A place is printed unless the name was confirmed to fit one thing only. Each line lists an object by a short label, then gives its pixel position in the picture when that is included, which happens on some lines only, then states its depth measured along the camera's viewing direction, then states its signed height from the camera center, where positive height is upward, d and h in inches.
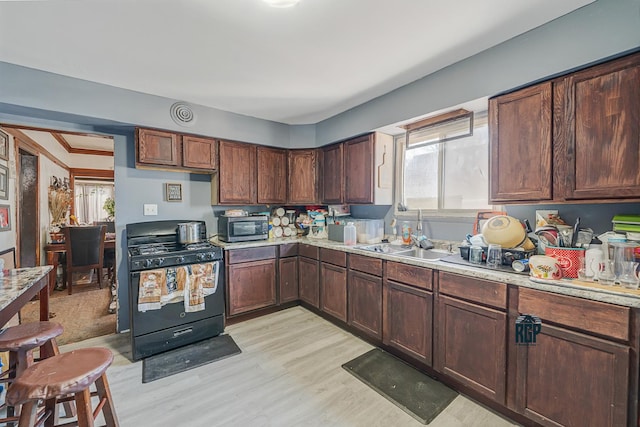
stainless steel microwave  121.4 -9.1
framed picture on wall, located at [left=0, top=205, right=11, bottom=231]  108.0 -3.8
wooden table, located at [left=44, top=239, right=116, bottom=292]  159.3 -26.6
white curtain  255.1 +9.5
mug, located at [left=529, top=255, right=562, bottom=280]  59.7 -13.5
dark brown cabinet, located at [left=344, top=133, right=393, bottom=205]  117.2 +17.7
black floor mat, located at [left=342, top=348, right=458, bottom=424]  69.2 -51.5
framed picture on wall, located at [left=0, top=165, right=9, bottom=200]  108.7 +11.0
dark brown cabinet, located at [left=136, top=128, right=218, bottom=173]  107.0 +24.6
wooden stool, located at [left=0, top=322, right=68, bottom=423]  52.2 -26.9
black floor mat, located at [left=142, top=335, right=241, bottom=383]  84.8 -51.6
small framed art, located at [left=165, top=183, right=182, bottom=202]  121.8 +7.7
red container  59.7 -11.5
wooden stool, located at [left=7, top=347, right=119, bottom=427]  40.1 -27.3
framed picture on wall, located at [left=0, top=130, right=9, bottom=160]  109.2 +26.4
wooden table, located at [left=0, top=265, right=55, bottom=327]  50.1 -17.3
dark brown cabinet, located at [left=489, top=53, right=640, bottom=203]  56.1 +17.0
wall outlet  116.7 -0.2
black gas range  90.8 -29.4
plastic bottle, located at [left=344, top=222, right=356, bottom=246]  116.1 -11.6
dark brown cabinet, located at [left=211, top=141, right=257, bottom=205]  125.8 +15.8
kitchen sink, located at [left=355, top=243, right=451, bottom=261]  98.1 -16.3
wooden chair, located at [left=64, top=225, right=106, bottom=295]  156.3 -23.9
